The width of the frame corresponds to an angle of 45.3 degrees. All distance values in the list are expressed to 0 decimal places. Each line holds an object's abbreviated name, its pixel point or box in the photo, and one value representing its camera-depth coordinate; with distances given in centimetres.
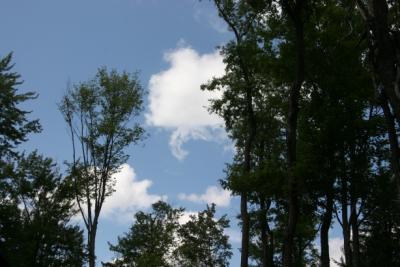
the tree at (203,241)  4805
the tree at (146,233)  4962
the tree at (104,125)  2806
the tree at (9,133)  2748
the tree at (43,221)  3028
